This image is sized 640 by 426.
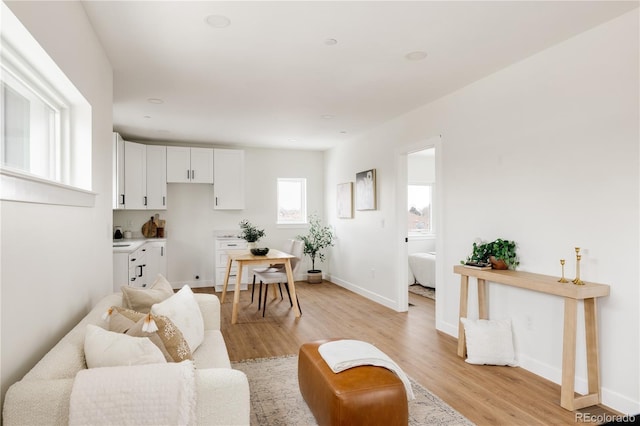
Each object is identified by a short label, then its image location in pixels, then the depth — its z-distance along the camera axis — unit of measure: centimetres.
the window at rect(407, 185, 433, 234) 786
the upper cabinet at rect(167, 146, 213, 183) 639
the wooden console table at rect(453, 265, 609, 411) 251
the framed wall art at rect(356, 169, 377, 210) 565
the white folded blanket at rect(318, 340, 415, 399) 224
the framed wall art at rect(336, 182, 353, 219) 644
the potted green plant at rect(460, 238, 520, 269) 324
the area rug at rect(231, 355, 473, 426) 238
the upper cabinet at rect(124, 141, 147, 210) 593
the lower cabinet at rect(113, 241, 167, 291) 395
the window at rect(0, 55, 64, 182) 165
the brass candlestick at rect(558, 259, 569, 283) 270
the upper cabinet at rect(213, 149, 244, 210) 668
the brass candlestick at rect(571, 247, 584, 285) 261
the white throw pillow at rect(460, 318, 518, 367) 321
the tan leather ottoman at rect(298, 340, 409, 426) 201
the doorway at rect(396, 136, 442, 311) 497
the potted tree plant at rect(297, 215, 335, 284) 713
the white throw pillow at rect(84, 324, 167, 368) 148
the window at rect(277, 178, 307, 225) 748
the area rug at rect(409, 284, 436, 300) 600
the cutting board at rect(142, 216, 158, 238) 638
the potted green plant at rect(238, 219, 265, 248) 525
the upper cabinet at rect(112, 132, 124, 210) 541
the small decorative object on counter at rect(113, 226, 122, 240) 607
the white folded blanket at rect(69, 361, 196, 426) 127
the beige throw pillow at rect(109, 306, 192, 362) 179
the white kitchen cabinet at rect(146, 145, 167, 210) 622
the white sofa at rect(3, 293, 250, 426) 126
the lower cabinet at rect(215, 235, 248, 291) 641
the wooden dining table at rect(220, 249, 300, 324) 463
